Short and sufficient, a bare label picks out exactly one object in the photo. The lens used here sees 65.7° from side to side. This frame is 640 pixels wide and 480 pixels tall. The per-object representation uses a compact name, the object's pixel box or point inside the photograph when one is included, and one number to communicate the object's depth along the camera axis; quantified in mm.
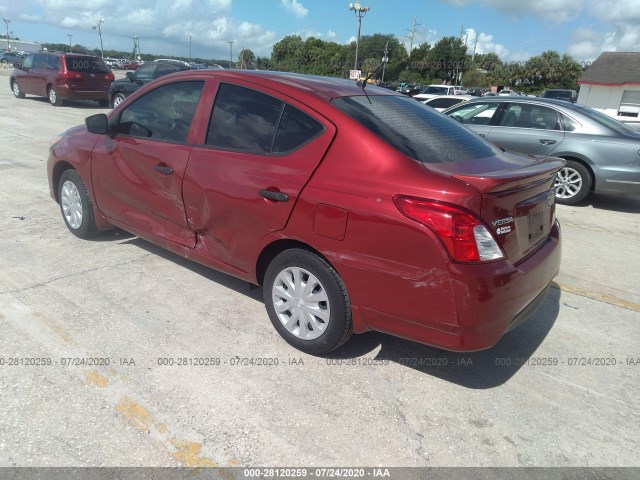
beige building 31969
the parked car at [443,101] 18609
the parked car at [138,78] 16455
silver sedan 7098
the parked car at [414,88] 43769
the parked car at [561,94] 32812
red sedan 2576
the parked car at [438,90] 33169
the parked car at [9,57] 58531
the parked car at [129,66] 65562
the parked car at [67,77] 16892
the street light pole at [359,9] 33781
